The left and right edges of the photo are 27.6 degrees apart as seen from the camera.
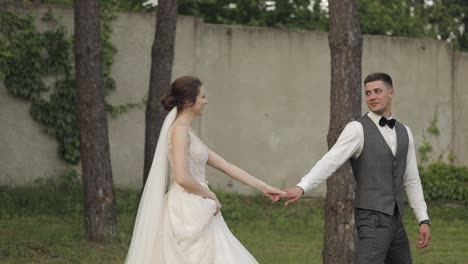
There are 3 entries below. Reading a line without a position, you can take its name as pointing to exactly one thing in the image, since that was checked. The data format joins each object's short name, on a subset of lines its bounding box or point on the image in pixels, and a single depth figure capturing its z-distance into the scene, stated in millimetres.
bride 7203
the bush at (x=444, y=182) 16547
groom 6594
